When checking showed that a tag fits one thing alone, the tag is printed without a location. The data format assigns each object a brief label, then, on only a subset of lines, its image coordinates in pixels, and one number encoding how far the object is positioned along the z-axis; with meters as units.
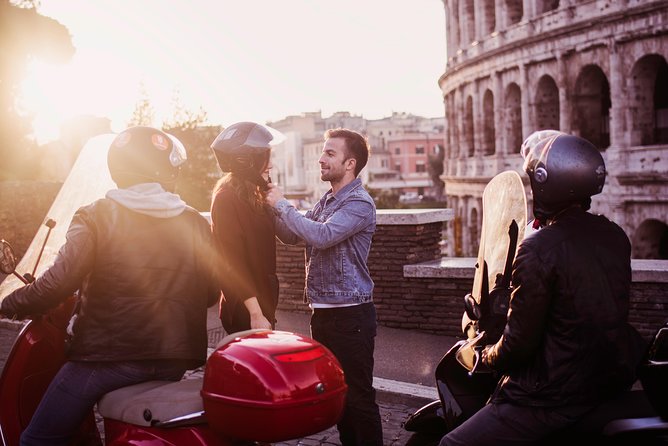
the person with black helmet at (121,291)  2.91
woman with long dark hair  3.53
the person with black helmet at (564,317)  2.46
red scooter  2.50
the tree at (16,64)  25.61
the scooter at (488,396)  2.30
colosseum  23.03
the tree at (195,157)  28.78
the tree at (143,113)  29.98
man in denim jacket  3.92
